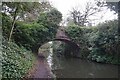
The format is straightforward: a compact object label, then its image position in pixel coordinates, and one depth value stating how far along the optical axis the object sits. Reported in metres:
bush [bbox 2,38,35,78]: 2.91
